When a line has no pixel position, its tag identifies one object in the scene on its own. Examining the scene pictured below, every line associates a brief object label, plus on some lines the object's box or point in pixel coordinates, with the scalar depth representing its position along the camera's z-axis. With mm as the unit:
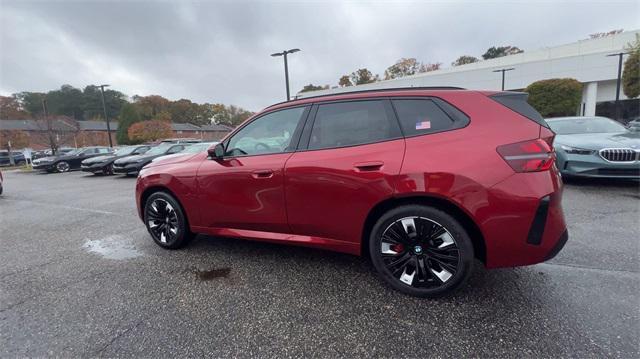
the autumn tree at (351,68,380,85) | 63812
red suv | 2102
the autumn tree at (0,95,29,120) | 60347
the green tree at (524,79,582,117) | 26547
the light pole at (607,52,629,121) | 23819
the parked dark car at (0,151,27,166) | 27923
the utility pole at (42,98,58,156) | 27534
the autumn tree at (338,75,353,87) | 65312
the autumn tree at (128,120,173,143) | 41594
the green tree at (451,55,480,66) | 64844
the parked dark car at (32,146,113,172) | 16891
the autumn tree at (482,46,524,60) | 64881
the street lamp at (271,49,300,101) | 17583
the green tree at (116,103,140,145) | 45406
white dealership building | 30297
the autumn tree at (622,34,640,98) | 18167
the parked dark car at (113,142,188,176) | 11562
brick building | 30169
